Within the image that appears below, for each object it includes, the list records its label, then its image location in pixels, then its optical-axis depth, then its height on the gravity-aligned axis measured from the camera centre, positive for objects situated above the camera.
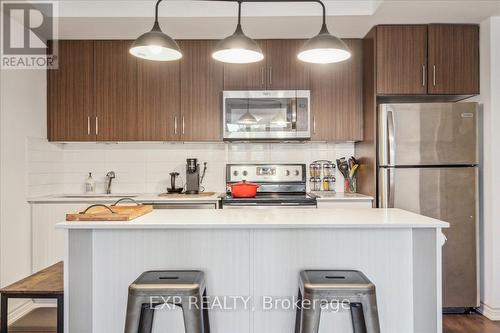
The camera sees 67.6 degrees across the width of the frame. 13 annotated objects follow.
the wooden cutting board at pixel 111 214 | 1.87 -0.25
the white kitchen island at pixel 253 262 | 1.91 -0.50
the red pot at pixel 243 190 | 3.26 -0.22
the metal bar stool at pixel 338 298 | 1.57 -0.57
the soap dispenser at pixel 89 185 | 3.75 -0.20
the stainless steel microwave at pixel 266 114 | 3.40 +0.47
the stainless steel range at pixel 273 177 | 3.72 -0.12
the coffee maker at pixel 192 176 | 3.60 -0.10
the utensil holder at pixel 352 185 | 3.66 -0.19
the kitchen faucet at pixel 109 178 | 3.73 -0.13
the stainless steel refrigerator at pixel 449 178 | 2.96 -0.10
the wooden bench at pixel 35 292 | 1.78 -0.61
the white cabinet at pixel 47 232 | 3.19 -0.57
